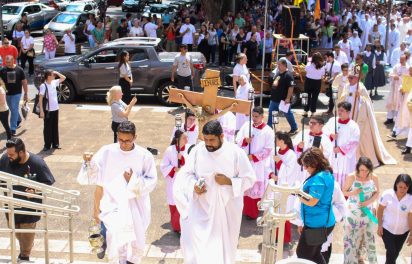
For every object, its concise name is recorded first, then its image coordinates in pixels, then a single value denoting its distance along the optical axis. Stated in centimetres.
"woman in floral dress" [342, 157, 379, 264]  720
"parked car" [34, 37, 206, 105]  1616
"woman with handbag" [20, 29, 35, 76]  2014
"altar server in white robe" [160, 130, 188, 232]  815
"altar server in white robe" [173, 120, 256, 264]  609
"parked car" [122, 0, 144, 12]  4203
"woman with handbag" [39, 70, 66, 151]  1188
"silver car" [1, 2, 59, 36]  2834
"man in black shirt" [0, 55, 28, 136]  1295
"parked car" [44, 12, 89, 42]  2698
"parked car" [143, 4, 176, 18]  3435
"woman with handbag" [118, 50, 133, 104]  1425
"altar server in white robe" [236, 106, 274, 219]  901
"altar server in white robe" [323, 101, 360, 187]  943
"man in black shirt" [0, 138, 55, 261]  696
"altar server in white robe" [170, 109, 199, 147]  905
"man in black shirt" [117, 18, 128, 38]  2386
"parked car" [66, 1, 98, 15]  3281
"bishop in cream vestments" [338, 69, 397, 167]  1124
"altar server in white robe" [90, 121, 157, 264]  643
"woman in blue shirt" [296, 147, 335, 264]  621
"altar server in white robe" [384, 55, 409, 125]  1405
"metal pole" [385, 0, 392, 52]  2144
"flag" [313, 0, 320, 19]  2200
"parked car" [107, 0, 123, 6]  4641
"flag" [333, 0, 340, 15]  2952
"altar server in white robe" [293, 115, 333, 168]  898
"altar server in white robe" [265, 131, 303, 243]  830
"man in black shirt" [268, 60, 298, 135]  1287
